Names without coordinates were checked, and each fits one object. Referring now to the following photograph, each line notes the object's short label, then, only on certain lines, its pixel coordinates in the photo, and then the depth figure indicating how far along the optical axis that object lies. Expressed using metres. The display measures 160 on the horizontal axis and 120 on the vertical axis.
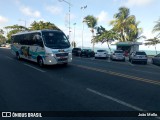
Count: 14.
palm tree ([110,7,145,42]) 31.12
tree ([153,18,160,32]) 25.12
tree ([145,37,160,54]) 27.86
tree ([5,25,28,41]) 61.38
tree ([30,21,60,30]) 44.18
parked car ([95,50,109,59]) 19.71
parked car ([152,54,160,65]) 13.90
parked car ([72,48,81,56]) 23.72
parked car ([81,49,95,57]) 22.38
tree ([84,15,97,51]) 37.46
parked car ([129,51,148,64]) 15.25
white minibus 8.81
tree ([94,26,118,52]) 33.93
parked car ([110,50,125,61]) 17.18
